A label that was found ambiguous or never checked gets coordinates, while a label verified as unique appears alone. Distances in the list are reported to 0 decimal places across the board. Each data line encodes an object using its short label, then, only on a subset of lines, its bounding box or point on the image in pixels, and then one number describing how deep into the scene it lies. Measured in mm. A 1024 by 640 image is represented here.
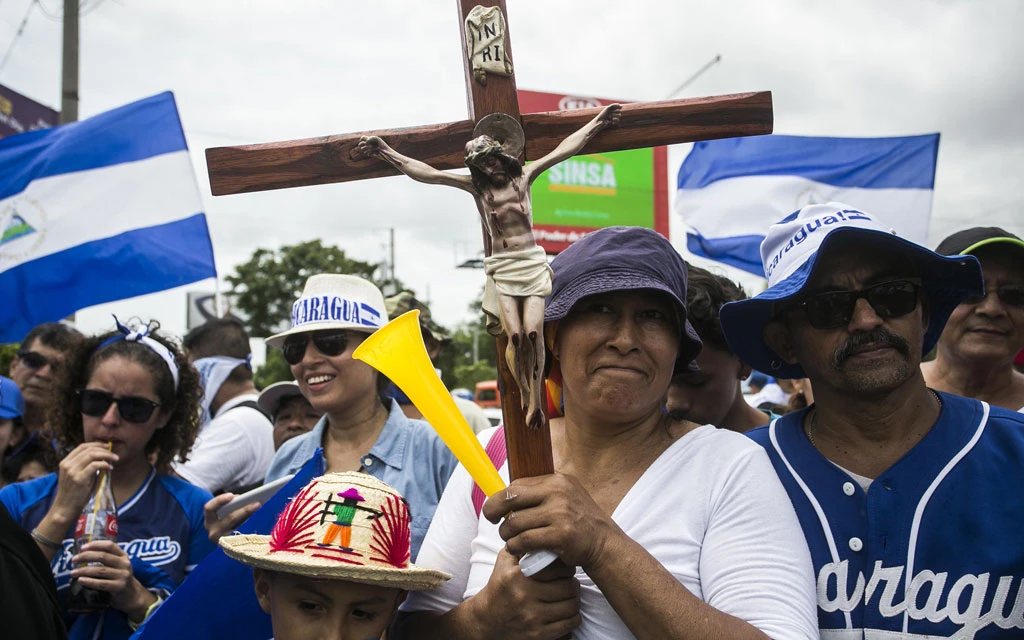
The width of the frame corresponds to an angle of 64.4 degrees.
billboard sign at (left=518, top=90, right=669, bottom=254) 20734
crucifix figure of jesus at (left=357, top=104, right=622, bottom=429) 1474
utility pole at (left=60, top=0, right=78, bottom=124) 7973
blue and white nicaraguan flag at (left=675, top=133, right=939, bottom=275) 6914
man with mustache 1754
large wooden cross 1821
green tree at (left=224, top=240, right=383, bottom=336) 34188
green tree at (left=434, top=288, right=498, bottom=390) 40094
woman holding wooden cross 1498
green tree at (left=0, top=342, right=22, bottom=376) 9118
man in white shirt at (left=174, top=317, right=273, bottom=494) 3941
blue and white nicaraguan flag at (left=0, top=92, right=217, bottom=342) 5254
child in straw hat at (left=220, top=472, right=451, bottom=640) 1800
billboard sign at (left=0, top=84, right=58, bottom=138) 13266
